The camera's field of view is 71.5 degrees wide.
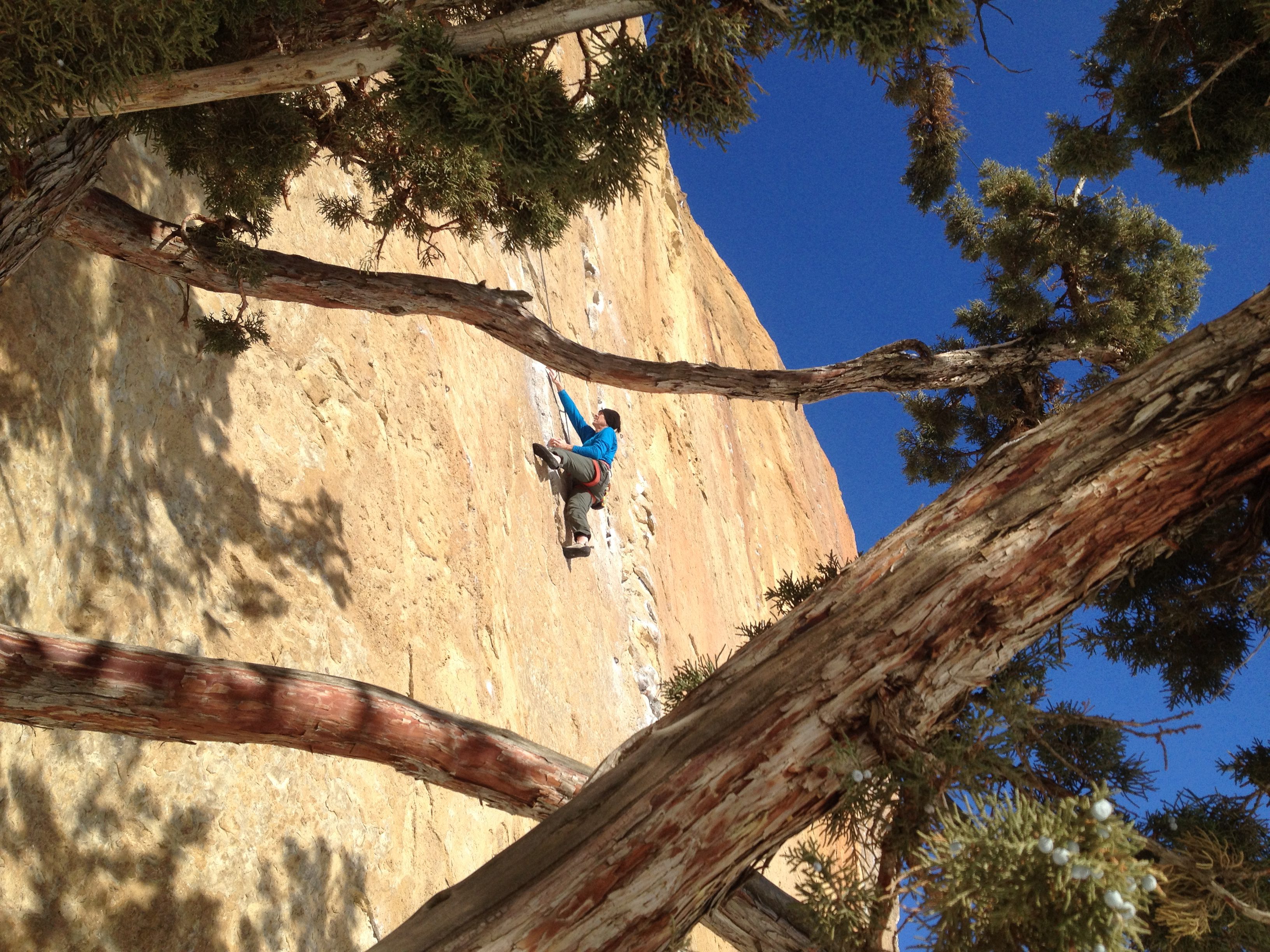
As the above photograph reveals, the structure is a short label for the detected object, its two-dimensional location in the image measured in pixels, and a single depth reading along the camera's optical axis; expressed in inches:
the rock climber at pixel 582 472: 380.5
